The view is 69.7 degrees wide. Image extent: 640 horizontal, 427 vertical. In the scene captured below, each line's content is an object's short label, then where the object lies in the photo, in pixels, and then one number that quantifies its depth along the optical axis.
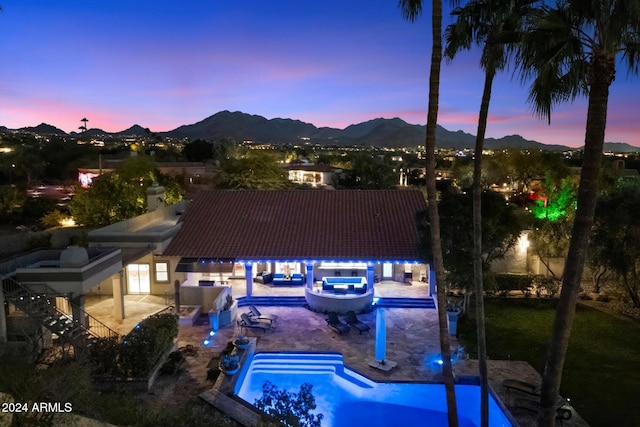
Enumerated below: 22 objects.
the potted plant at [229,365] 15.82
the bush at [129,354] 15.06
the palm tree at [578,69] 8.80
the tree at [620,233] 22.81
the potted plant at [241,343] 17.92
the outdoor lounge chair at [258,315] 21.77
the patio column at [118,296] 20.37
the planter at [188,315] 21.30
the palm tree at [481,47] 12.22
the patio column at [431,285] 25.16
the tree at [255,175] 55.28
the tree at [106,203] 34.97
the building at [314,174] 86.44
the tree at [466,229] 21.35
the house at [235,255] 16.89
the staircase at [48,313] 15.75
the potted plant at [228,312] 21.39
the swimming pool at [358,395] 15.57
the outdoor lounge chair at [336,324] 20.75
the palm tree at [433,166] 11.72
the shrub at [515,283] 28.25
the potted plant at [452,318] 20.94
